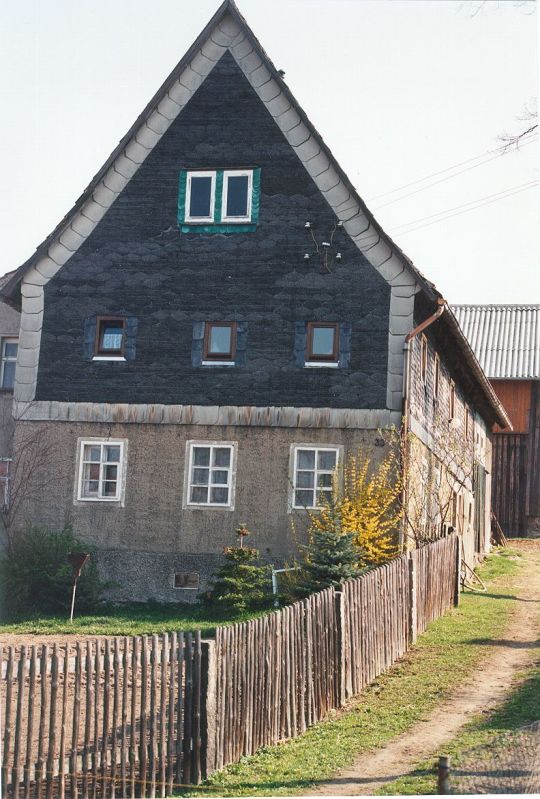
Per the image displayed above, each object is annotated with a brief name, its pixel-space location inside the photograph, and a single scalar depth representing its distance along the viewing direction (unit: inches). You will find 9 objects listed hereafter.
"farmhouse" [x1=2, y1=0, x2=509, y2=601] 896.3
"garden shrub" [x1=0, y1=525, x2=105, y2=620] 843.4
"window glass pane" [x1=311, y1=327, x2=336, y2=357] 906.7
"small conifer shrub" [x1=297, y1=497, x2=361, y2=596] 756.0
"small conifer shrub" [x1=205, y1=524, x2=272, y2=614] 819.6
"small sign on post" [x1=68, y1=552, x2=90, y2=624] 767.5
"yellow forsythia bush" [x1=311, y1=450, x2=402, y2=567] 835.4
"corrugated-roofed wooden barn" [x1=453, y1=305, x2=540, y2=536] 1562.5
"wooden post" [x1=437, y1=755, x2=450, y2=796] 348.8
